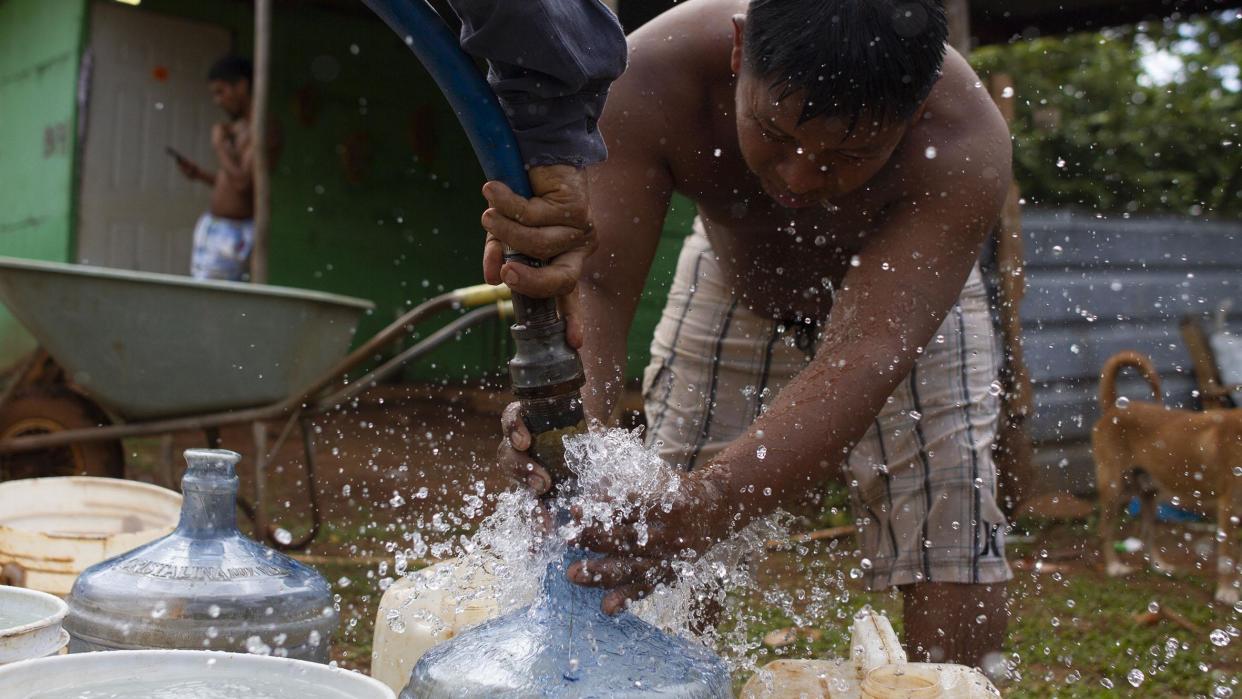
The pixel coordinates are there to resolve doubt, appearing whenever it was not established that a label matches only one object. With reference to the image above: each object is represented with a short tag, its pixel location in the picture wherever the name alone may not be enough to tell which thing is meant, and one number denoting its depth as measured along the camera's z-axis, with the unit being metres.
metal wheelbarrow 4.08
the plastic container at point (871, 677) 1.52
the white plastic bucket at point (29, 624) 1.42
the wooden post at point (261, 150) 6.53
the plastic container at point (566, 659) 1.38
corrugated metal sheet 7.39
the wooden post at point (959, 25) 5.60
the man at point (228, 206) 7.42
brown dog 5.65
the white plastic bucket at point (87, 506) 2.59
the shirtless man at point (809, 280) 1.86
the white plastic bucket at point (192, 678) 1.32
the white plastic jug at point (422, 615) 1.89
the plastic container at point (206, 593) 1.69
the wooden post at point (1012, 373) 5.80
